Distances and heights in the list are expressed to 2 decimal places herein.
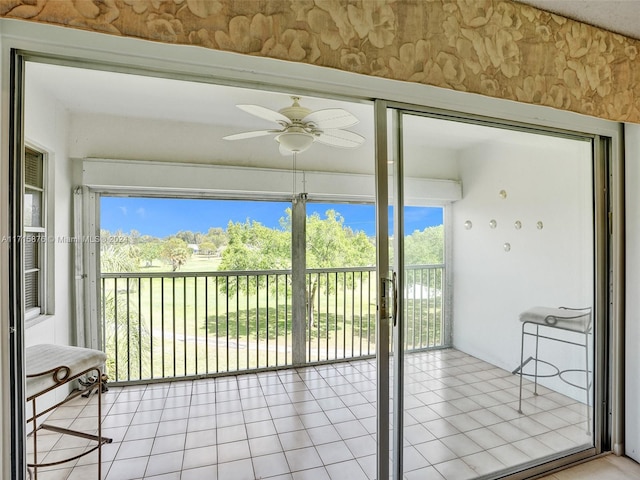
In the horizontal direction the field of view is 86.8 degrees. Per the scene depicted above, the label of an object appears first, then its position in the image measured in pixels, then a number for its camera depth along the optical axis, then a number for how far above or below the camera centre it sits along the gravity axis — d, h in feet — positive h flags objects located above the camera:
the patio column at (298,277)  10.93 -1.27
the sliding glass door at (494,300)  5.38 -1.10
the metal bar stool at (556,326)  6.29 -1.66
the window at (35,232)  7.25 +0.14
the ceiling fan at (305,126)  6.60 +2.40
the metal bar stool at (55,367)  4.53 -1.86
